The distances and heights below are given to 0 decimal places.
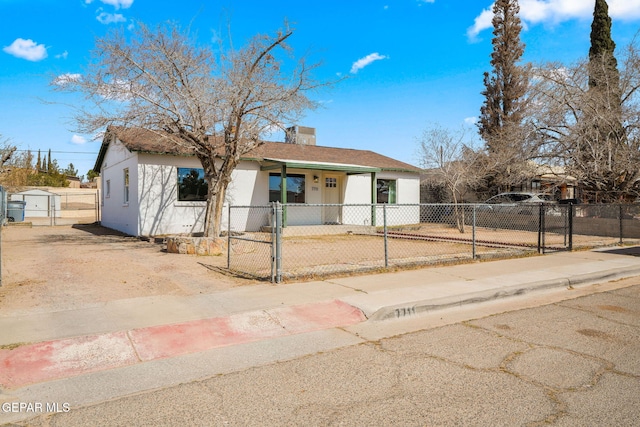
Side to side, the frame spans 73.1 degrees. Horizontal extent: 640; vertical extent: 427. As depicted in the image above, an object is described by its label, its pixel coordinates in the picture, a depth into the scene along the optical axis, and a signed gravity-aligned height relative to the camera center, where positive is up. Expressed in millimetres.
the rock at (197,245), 11711 -1148
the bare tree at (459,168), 20094 +1942
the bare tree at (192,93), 11508 +2987
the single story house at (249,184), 16484 +896
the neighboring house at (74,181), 63766 +3187
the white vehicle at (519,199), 20562 +460
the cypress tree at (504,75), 31719 +9932
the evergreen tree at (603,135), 17172 +2986
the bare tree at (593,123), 17203 +3490
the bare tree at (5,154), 25367 +2786
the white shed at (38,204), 33750 -206
